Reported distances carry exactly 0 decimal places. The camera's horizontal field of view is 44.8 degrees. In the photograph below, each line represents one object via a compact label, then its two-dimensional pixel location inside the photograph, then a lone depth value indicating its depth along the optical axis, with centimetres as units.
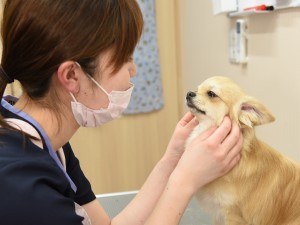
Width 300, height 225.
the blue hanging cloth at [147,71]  239
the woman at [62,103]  63
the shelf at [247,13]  125
